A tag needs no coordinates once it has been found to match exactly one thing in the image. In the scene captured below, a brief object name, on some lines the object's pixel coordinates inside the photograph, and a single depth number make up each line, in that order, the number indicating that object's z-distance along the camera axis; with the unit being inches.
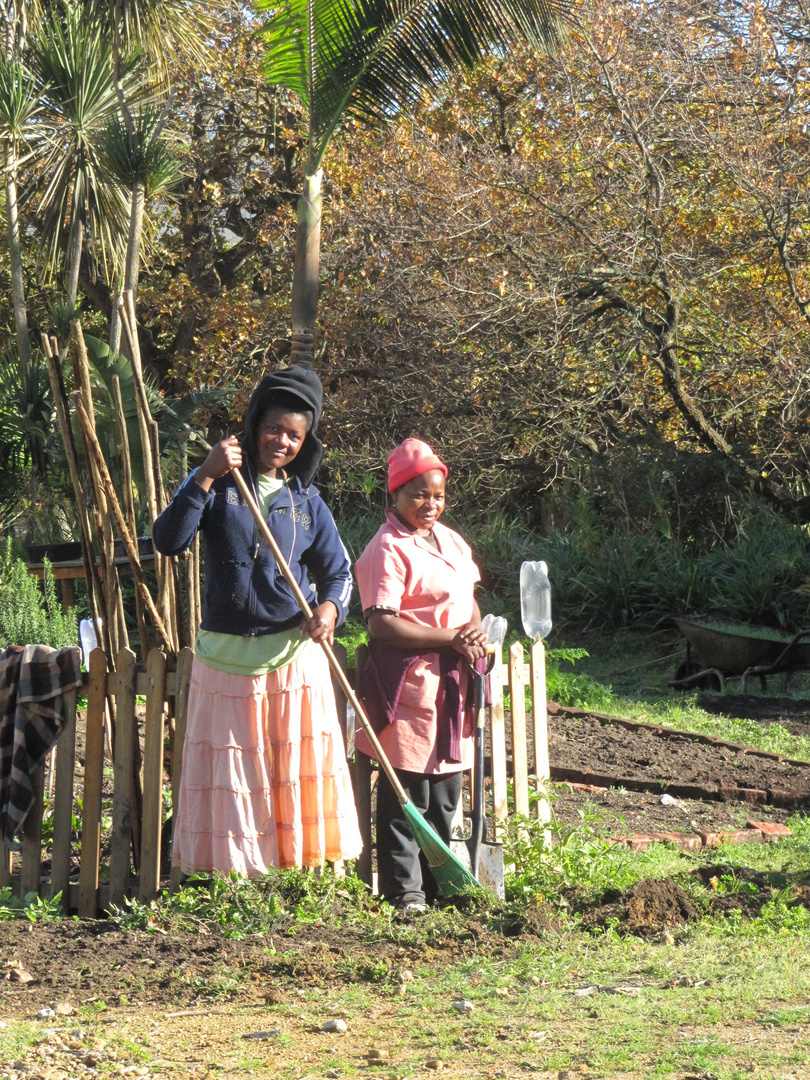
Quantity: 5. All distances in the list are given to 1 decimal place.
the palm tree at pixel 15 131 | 1195.9
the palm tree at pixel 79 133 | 1236.5
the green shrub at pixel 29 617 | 706.8
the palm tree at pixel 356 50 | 728.3
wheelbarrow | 789.2
